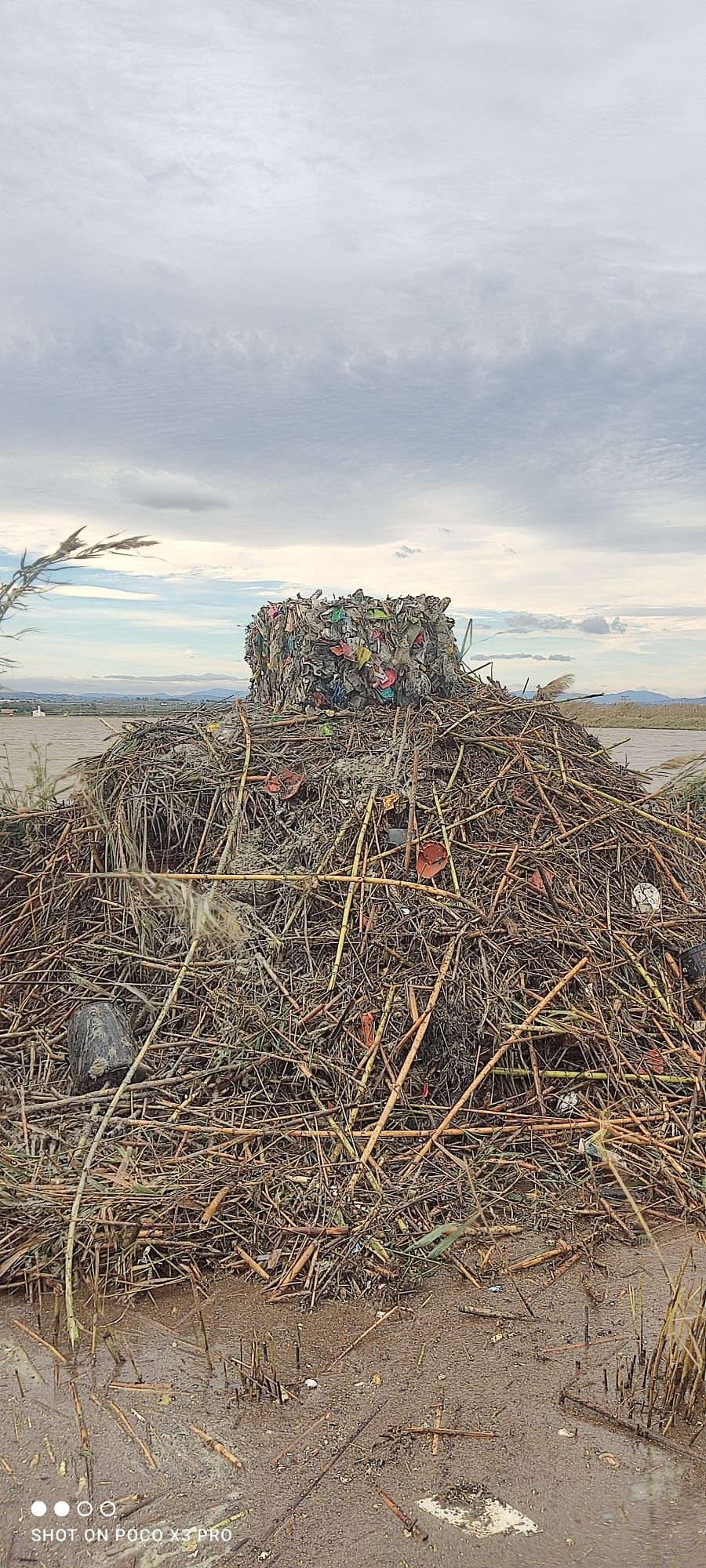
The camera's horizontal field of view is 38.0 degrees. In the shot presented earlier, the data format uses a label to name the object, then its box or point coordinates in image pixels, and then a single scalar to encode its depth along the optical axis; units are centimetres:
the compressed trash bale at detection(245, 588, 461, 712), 705
